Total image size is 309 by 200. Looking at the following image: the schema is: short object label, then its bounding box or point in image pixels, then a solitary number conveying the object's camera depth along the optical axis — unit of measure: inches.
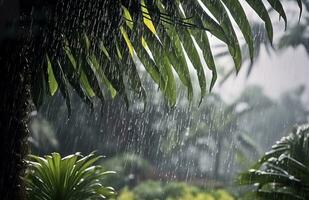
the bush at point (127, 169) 761.3
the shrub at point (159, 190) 633.7
